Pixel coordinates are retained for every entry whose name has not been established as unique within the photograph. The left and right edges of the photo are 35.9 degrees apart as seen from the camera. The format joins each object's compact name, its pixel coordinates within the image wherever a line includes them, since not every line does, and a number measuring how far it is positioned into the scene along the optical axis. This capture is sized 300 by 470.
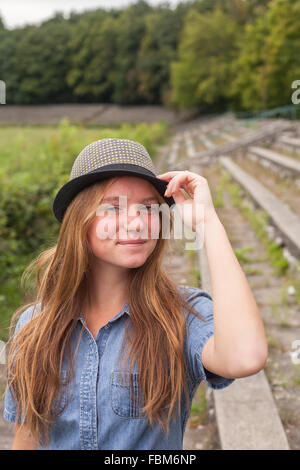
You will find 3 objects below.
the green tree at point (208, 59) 34.94
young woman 1.18
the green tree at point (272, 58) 18.14
